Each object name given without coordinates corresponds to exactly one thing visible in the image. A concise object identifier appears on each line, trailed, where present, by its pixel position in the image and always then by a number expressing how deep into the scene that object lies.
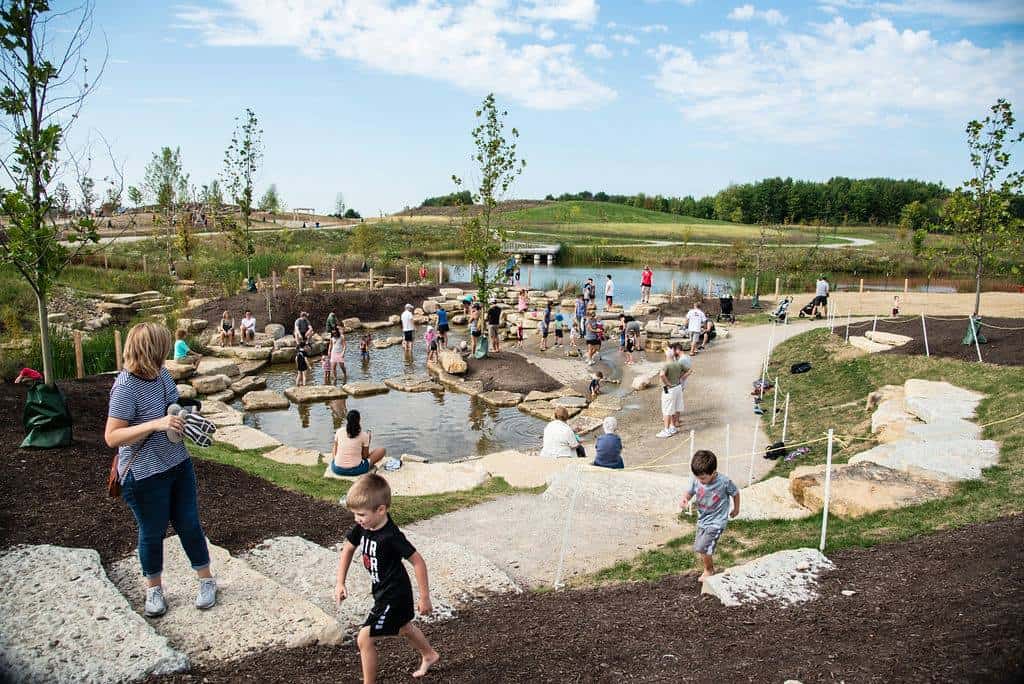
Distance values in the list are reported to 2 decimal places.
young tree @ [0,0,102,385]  7.70
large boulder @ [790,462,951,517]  7.39
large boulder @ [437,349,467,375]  19.36
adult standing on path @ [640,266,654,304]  31.65
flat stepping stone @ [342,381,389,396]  17.44
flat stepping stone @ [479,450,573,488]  9.62
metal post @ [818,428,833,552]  6.38
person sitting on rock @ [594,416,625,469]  9.82
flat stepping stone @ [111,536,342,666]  4.56
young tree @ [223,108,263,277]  26.67
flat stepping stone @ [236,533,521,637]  5.44
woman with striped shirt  4.56
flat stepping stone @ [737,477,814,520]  7.72
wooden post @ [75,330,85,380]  13.15
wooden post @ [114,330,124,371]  13.84
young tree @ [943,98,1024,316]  16.30
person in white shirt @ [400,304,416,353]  22.17
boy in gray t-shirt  5.98
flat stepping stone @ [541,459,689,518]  8.38
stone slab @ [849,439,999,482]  7.99
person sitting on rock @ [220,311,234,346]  21.59
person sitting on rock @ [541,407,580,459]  10.97
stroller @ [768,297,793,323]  24.87
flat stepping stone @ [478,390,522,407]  16.94
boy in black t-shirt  3.99
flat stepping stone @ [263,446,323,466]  11.03
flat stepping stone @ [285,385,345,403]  16.83
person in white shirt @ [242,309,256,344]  21.97
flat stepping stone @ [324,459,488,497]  9.43
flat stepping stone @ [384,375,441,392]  18.11
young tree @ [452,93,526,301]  22.19
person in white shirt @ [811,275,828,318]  25.33
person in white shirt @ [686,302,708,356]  21.12
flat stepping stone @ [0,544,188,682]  4.05
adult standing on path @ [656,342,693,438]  13.67
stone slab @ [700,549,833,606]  5.44
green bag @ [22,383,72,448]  7.79
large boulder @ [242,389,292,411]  16.14
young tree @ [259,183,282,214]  47.44
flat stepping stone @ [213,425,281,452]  11.89
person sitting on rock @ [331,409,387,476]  9.75
